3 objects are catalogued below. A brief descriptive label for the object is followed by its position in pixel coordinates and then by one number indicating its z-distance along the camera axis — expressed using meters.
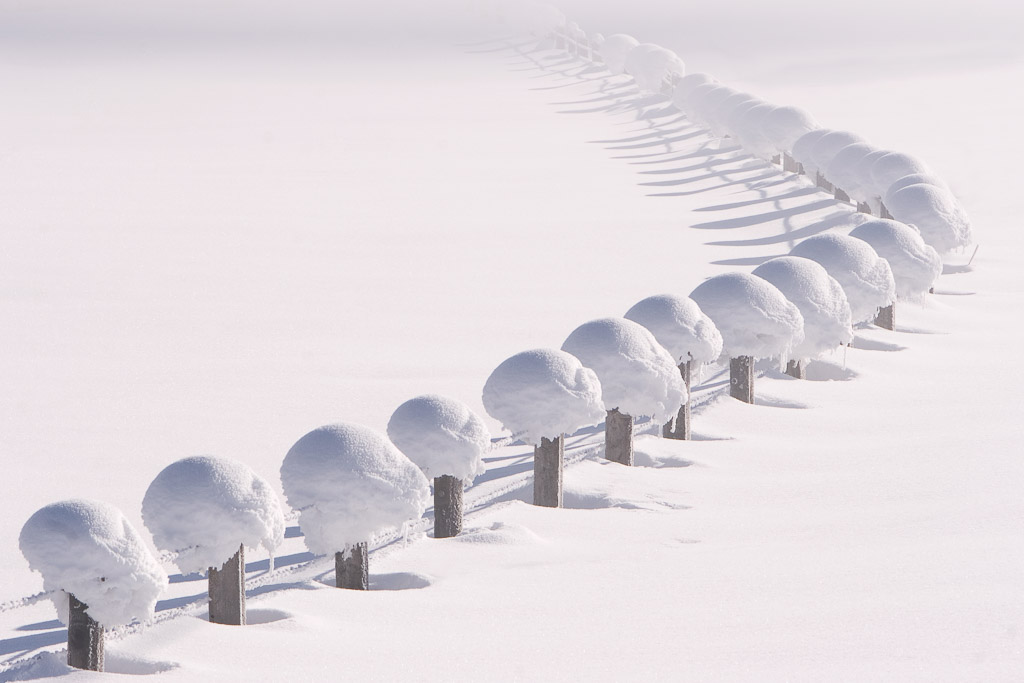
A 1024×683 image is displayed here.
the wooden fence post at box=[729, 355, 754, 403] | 21.16
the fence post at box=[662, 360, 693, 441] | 19.84
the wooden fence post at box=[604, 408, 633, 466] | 18.22
